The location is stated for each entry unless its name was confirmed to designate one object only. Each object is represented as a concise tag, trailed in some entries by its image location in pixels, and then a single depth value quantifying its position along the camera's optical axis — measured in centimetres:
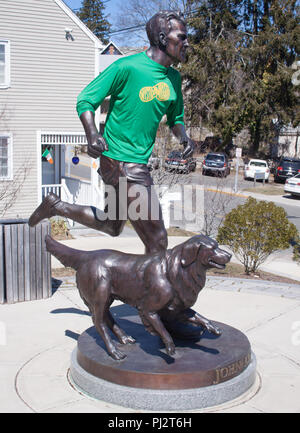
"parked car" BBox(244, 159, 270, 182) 2922
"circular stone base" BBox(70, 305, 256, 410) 378
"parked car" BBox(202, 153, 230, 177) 2816
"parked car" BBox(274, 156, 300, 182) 2900
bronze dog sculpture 386
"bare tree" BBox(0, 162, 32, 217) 1359
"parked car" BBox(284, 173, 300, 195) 2314
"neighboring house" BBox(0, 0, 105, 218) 1345
